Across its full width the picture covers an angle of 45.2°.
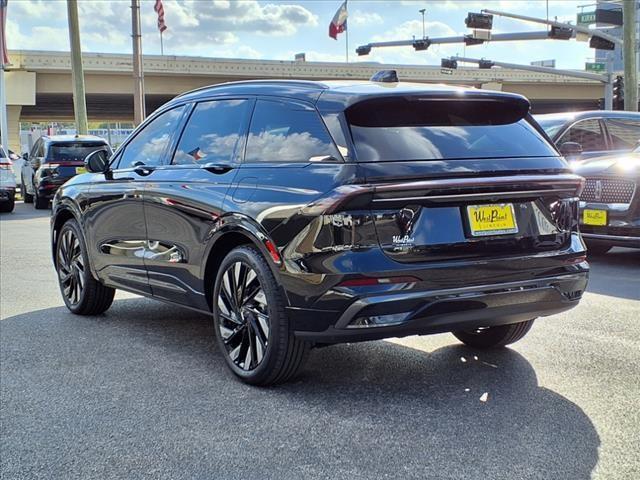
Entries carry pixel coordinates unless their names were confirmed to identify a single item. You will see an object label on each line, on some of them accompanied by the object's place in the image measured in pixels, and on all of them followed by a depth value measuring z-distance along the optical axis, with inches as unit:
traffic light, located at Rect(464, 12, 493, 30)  1093.1
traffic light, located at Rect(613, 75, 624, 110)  1123.3
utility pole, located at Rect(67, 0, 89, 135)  1019.9
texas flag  1815.9
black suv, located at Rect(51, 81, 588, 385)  147.6
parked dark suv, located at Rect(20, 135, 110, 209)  749.9
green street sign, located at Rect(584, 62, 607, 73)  1563.7
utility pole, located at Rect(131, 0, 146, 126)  956.0
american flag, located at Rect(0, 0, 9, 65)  1179.9
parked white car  716.0
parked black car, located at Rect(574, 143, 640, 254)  333.4
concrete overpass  1743.4
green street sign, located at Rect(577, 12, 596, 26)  1292.2
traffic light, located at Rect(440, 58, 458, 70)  1453.0
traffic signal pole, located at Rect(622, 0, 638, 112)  882.1
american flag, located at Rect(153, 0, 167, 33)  1333.7
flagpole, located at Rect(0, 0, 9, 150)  1216.8
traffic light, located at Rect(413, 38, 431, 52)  1263.5
